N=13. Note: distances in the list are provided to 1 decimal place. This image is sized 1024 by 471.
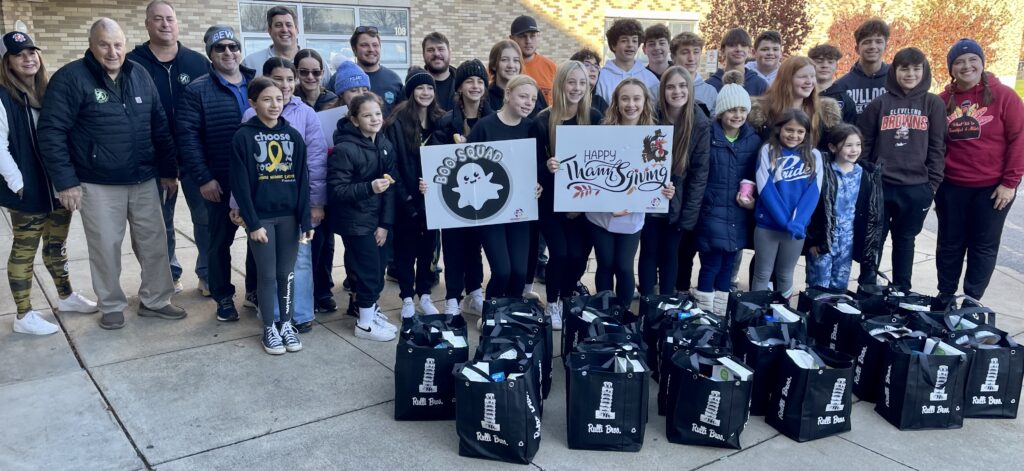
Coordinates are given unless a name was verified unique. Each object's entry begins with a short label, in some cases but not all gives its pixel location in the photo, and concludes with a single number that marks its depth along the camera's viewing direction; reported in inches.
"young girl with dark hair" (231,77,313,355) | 168.2
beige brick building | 462.3
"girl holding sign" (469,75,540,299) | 181.0
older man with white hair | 174.9
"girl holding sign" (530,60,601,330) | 185.3
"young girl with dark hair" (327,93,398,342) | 177.5
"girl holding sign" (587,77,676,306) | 185.2
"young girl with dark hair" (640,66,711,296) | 190.1
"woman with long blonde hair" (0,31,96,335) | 175.2
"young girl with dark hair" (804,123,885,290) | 202.1
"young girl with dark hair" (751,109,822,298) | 193.9
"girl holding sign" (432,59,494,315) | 190.7
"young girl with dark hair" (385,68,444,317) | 189.9
